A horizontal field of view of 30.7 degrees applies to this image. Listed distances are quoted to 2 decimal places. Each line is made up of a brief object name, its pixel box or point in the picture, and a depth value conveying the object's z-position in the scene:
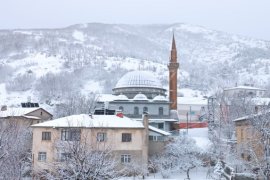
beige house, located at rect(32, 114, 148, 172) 36.31
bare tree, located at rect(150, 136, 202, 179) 37.28
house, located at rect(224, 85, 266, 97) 107.88
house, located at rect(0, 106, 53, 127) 51.35
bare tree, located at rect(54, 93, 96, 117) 65.38
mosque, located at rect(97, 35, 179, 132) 59.38
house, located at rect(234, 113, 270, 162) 27.32
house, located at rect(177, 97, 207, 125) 93.92
